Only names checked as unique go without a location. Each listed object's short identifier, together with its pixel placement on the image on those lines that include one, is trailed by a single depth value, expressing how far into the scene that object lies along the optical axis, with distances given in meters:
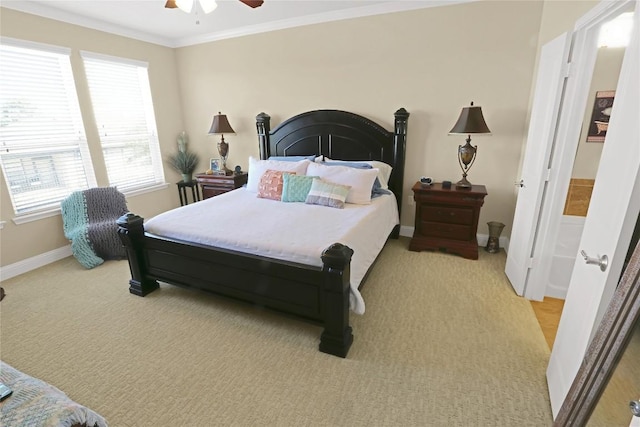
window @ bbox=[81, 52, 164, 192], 3.86
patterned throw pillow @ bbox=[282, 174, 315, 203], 3.14
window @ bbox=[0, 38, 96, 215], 3.08
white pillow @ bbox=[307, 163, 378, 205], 3.07
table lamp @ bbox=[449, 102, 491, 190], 3.01
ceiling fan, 2.09
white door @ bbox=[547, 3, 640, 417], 1.16
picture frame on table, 4.73
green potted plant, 4.76
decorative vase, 3.41
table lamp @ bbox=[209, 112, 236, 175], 4.25
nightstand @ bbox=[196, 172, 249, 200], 4.30
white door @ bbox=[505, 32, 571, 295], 2.22
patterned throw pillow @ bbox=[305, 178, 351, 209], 2.96
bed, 1.98
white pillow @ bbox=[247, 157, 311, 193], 3.48
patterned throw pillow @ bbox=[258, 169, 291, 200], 3.28
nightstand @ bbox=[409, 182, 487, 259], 3.22
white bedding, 2.15
